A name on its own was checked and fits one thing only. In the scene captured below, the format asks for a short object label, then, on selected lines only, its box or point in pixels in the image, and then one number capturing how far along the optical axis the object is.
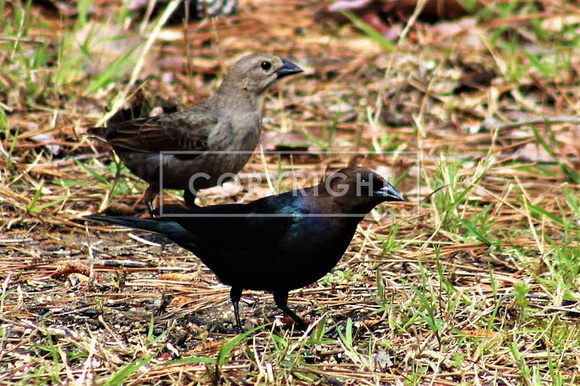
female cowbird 10.70
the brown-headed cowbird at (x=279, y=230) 7.09
